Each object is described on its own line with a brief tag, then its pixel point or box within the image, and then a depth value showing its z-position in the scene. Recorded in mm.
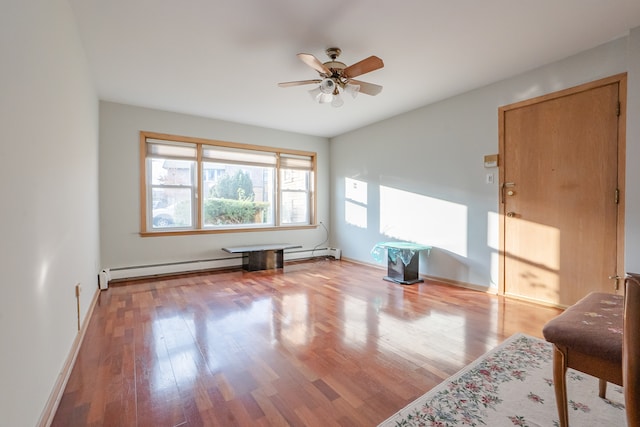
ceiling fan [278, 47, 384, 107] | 2539
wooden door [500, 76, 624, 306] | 2650
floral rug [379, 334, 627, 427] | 1394
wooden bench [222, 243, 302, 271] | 4754
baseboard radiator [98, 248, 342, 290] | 3879
